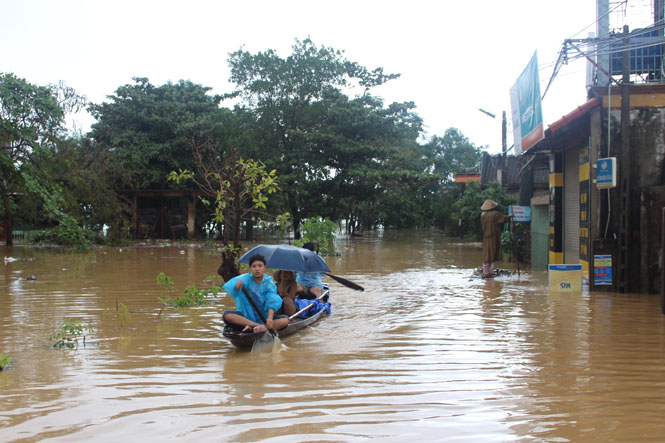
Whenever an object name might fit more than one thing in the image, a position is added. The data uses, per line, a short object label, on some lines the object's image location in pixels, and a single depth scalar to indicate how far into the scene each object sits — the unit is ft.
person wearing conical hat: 47.34
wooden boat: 21.84
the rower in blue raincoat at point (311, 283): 31.01
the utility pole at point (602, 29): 54.39
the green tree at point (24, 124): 55.36
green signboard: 44.40
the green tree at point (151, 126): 96.73
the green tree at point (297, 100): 103.96
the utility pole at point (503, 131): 86.33
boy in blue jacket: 23.34
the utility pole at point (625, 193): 37.11
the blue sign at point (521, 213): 55.52
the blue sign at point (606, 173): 35.19
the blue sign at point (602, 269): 37.55
